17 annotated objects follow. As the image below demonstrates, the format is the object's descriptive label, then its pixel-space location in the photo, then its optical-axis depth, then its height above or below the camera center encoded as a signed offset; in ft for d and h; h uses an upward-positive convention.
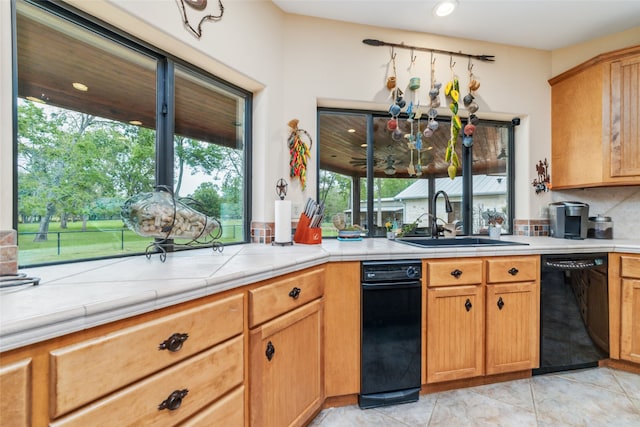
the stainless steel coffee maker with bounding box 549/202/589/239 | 7.48 -0.11
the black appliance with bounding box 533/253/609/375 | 6.14 -2.11
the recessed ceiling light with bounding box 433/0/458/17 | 6.24 +4.65
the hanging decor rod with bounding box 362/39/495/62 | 7.28 +4.44
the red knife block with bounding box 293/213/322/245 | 6.21 -0.41
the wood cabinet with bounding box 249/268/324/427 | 3.67 -2.04
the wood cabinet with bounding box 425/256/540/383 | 5.61 -2.10
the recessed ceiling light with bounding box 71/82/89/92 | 4.04 +1.85
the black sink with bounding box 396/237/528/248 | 6.60 -0.67
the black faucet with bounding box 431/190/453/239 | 7.39 -0.17
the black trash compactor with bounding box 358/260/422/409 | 5.26 -2.21
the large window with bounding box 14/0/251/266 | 3.68 +1.27
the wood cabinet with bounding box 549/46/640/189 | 6.75 +2.39
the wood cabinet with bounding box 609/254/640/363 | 6.21 -2.02
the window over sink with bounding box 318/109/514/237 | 7.74 +1.19
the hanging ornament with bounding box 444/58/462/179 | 7.61 +2.57
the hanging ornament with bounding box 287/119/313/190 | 6.70 +1.48
